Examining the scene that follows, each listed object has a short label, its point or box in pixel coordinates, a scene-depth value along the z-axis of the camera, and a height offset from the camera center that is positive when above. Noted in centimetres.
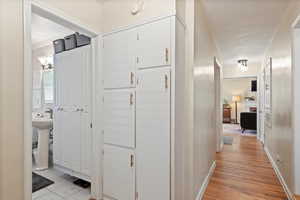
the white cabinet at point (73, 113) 226 -20
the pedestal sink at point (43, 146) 288 -82
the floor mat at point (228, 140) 505 -129
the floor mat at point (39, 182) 229 -120
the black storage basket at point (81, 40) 232 +83
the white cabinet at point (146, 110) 155 -12
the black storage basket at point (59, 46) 261 +84
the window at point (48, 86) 355 +28
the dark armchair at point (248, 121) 652 -86
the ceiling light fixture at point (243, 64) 492 +103
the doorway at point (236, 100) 910 -6
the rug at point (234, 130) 656 -134
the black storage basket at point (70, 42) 248 +85
